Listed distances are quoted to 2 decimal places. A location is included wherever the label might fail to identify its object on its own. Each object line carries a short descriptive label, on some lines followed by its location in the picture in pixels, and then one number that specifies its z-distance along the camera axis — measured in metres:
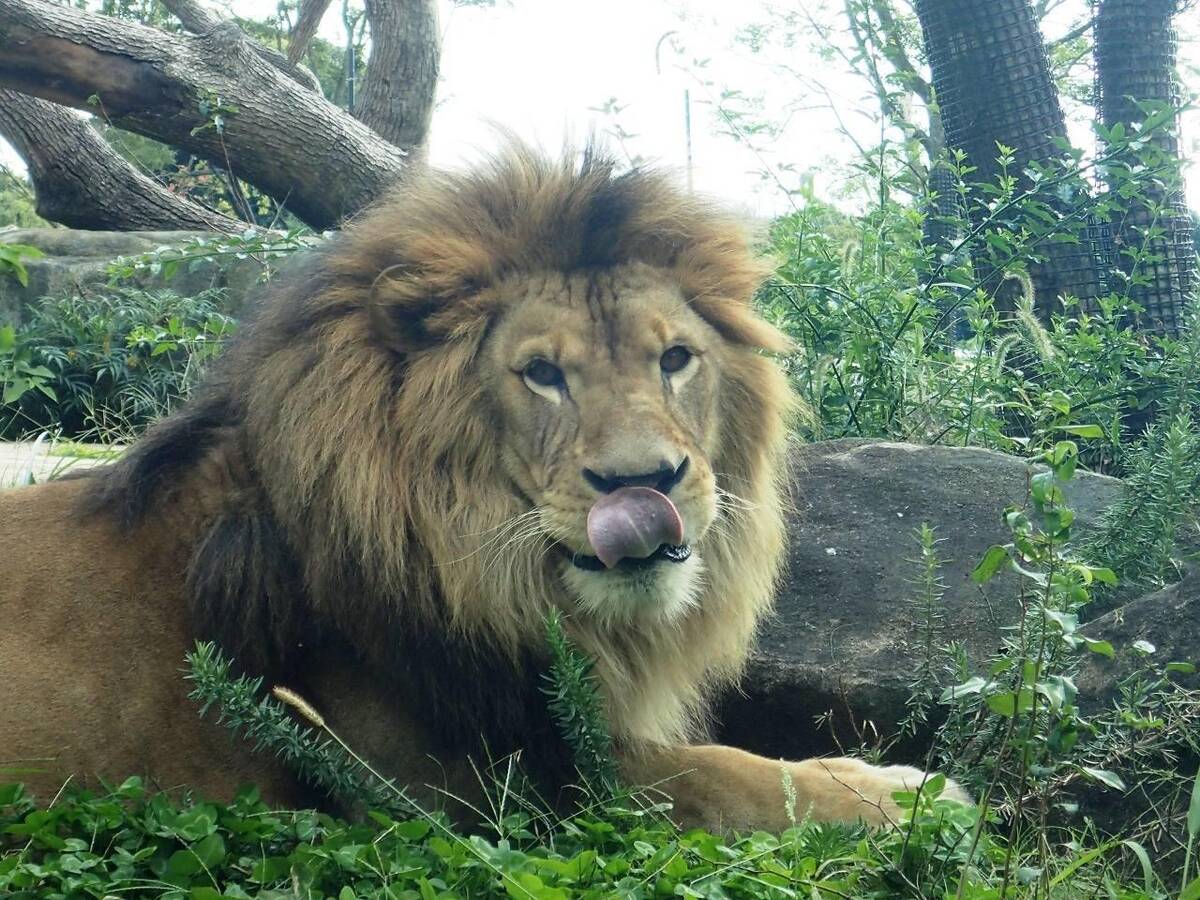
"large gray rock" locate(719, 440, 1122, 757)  4.09
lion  3.13
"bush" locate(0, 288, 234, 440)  7.96
